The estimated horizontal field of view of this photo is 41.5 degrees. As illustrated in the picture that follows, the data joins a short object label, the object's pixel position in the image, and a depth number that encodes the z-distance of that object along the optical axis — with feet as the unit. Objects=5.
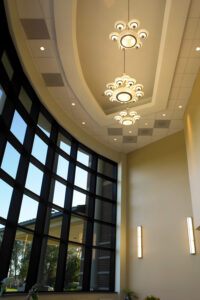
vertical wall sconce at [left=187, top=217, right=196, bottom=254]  26.91
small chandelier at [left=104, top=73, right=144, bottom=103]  20.47
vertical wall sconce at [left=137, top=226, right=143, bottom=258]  31.49
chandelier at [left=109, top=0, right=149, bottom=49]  17.22
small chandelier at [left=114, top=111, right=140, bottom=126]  23.28
